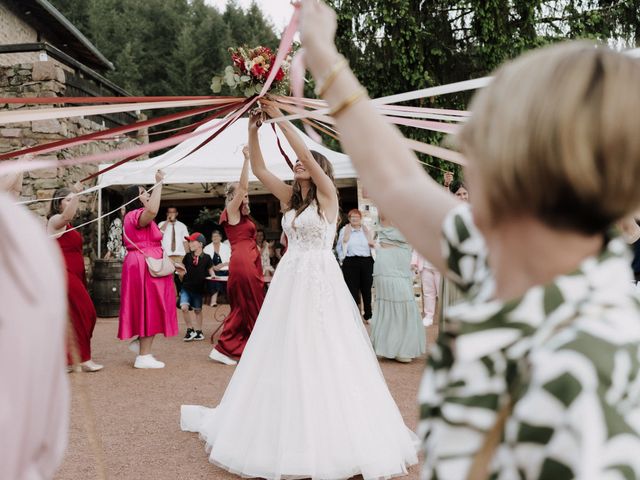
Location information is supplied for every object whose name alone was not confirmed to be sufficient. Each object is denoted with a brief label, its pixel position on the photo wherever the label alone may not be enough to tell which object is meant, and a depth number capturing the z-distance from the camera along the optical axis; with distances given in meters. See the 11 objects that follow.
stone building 10.96
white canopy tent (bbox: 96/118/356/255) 11.28
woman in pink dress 7.12
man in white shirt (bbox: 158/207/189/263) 12.60
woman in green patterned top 0.81
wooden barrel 11.38
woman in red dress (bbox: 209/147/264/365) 7.36
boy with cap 9.26
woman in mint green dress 7.45
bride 3.69
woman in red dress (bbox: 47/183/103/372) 6.78
